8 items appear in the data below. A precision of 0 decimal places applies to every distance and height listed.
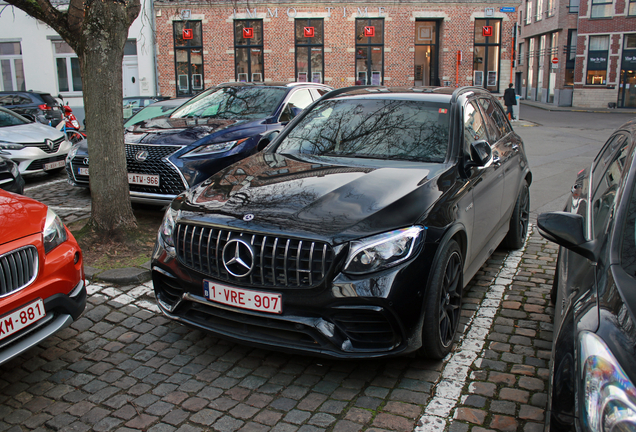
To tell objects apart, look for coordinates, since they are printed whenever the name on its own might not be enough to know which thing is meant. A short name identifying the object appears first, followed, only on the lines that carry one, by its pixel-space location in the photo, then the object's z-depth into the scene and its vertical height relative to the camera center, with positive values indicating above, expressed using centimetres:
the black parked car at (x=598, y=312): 171 -80
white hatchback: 970 -83
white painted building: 2678 +181
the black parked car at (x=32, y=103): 1684 -14
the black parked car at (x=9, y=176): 710 -98
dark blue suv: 648 -47
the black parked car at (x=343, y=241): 309 -84
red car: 316 -107
